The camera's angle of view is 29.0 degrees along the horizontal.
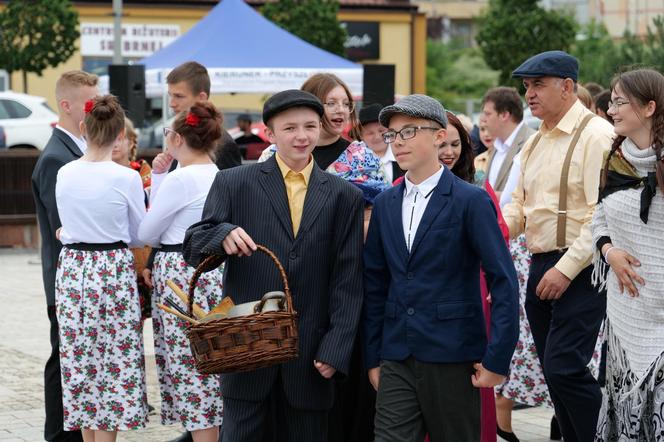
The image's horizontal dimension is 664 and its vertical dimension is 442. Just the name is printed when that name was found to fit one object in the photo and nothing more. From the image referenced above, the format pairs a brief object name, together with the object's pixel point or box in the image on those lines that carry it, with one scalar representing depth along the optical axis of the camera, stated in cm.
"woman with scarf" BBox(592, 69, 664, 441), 538
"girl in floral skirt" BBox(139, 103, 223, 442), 675
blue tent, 2200
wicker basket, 481
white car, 2798
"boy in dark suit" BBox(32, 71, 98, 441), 718
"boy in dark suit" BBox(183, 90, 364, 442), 518
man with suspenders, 637
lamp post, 2703
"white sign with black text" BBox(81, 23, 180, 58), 4109
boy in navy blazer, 496
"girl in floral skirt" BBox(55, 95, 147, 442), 671
